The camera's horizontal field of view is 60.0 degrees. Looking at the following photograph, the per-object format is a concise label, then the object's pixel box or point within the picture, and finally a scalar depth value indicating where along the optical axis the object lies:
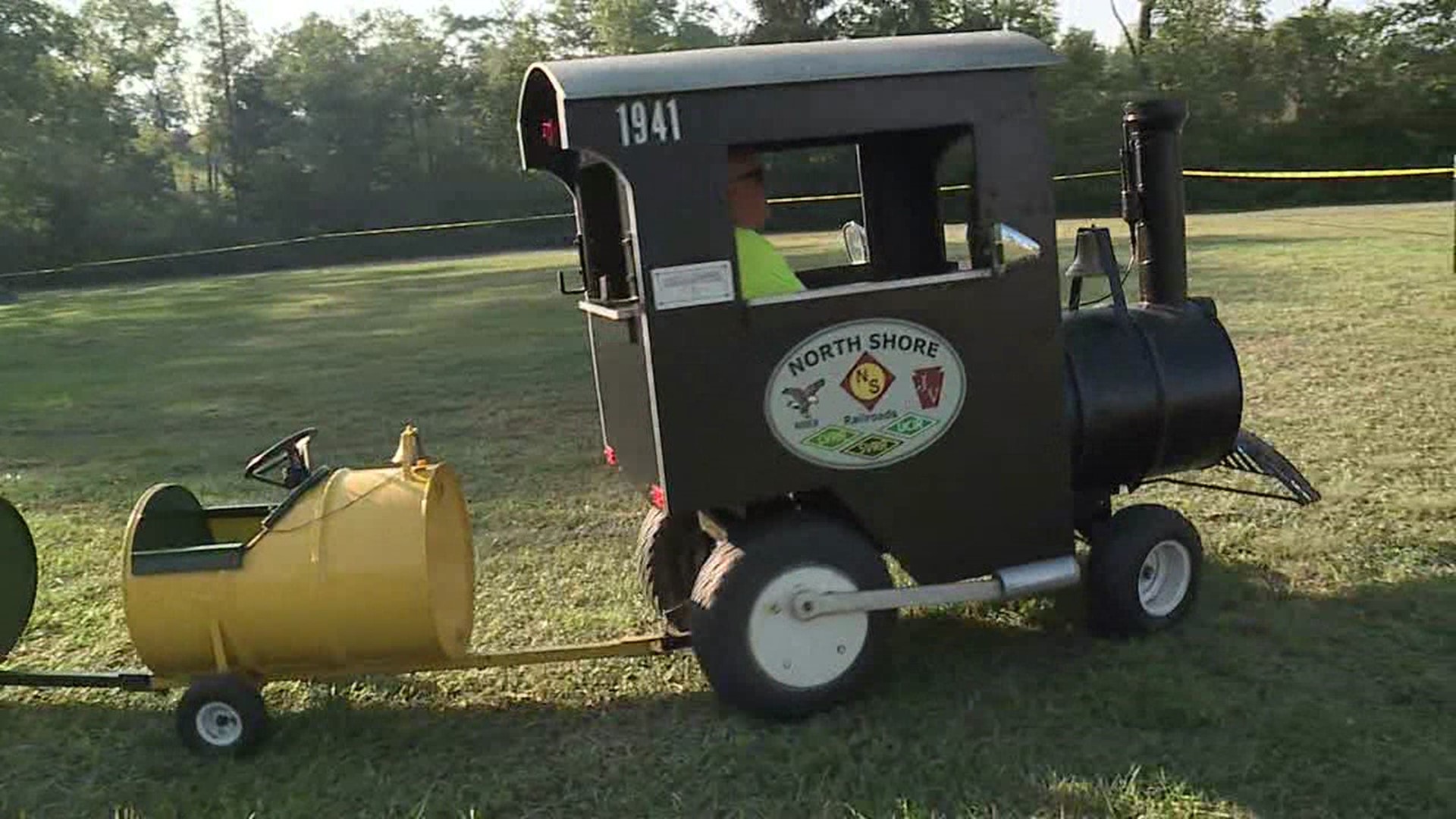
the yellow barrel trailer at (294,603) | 3.79
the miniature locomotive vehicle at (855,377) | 3.64
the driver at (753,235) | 3.86
